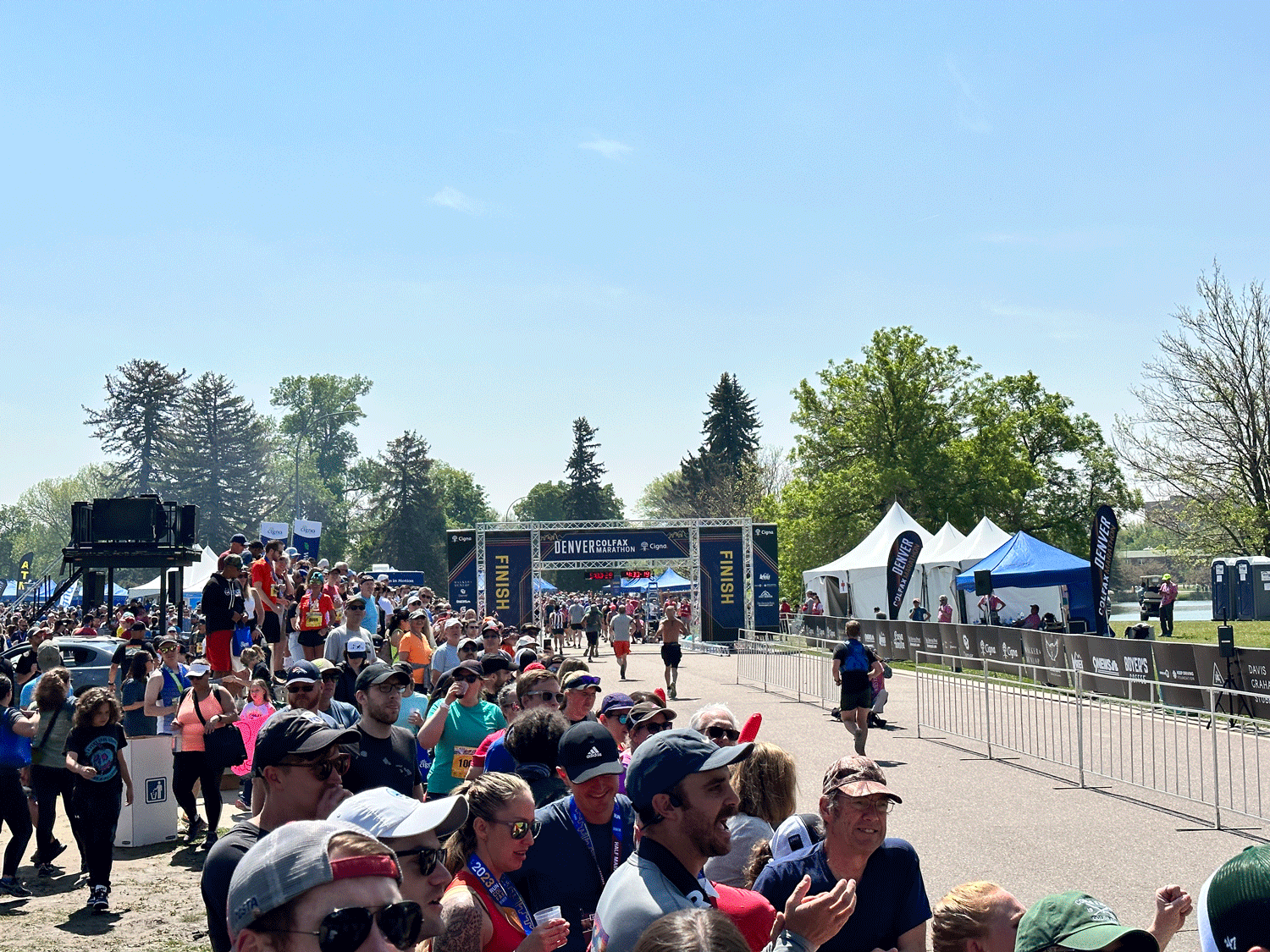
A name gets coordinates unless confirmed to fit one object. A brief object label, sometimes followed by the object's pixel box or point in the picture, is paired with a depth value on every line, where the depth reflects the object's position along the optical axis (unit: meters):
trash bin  10.89
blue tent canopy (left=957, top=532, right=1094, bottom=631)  29.89
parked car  15.12
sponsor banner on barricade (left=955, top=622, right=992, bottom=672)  26.42
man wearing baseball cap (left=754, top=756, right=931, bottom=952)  3.76
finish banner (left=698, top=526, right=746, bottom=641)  45.44
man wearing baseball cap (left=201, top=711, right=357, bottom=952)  3.72
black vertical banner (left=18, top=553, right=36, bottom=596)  56.22
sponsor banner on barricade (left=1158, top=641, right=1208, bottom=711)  17.26
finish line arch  44.91
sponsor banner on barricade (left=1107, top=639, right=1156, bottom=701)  18.86
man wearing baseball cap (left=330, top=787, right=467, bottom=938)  2.90
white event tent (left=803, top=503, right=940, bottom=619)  40.88
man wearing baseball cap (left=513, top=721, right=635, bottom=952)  3.93
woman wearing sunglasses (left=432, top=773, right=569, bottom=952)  3.62
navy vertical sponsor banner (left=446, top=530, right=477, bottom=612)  44.75
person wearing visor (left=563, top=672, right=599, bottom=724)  6.95
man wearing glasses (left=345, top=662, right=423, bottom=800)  5.86
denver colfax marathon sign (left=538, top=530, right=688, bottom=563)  45.38
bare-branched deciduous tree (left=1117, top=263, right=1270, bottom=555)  42.81
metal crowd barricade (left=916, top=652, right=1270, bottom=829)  11.30
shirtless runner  22.95
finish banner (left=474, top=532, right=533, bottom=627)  44.84
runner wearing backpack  13.89
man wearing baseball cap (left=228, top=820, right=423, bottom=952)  2.11
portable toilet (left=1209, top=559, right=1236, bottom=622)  40.00
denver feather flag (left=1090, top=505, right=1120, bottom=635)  28.52
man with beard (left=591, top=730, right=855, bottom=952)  2.92
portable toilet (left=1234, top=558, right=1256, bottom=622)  39.66
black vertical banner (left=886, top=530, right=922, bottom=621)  37.78
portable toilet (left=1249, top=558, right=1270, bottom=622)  39.28
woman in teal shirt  7.00
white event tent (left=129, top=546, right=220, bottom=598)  40.41
